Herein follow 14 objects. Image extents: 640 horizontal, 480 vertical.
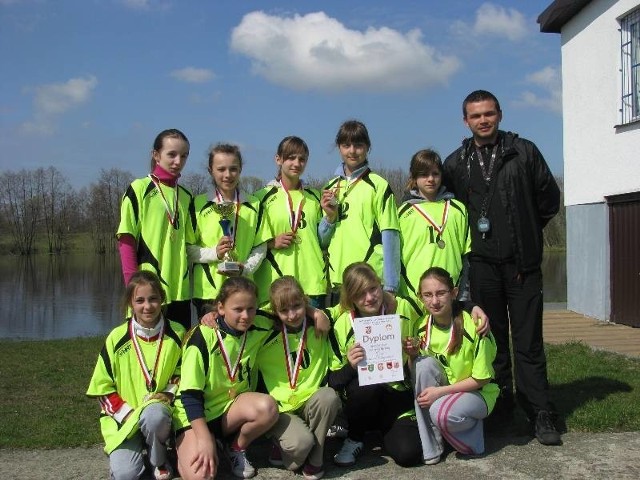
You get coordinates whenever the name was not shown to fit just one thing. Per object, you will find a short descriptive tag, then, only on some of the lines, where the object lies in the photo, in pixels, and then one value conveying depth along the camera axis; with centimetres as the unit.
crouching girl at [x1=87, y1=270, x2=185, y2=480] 441
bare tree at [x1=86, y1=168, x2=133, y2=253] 7331
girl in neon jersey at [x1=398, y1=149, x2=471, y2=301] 529
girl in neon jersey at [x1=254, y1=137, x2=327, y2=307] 526
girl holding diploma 474
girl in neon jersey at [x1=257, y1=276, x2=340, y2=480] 454
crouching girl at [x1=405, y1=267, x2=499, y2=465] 474
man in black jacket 527
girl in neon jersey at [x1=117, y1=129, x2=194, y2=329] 500
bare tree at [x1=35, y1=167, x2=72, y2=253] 7675
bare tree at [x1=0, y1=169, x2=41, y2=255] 7475
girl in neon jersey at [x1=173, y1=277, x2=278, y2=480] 444
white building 1183
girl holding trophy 514
